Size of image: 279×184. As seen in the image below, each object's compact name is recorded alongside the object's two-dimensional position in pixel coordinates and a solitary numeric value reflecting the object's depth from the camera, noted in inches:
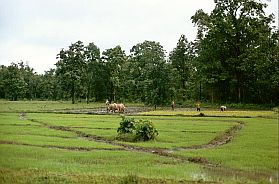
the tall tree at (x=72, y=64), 2800.2
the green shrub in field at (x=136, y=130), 759.7
